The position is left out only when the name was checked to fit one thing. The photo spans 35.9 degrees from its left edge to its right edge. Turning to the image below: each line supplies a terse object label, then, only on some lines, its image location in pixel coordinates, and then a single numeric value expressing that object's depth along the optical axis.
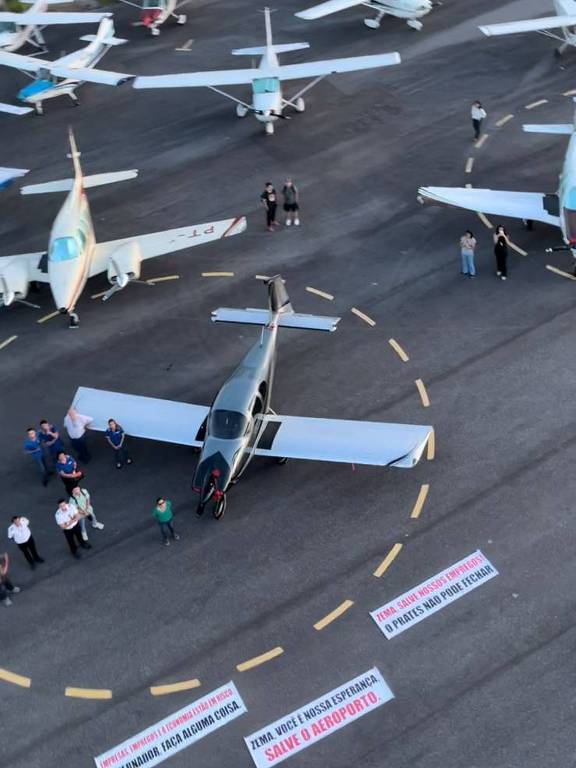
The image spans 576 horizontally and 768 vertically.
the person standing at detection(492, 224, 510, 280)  26.22
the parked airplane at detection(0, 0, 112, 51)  39.50
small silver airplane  20.20
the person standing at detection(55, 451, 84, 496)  20.61
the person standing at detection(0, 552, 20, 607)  19.22
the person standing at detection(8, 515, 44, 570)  19.14
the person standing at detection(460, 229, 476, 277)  26.52
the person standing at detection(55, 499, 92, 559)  19.34
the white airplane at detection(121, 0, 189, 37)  43.72
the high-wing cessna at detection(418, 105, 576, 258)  26.28
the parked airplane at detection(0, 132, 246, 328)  26.34
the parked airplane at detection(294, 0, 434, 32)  39.59
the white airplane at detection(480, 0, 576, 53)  34.00
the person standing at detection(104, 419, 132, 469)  21.39
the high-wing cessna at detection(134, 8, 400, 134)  32.41
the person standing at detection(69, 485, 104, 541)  19.89
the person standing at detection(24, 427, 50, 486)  21.53
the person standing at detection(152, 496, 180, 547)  19.52
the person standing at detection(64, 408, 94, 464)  21.69
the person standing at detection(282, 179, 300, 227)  29.53
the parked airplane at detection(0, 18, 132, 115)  35.25
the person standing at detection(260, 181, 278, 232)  29.16
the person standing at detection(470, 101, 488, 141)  32.16
